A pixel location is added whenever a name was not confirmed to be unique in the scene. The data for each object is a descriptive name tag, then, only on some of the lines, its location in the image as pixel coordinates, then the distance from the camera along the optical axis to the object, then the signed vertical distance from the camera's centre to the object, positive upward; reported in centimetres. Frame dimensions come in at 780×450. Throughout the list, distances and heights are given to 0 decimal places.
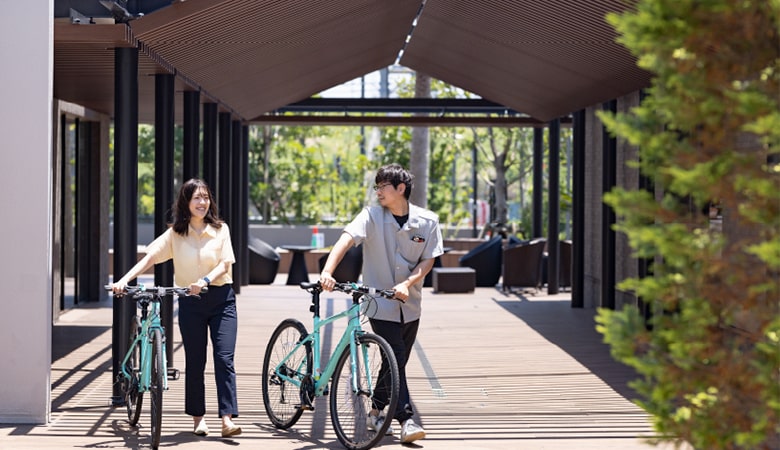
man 663 -15
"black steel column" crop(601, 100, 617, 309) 1399 -10
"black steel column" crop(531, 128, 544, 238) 2036 +62
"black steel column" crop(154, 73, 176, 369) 945 +49
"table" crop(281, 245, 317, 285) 2008 -75
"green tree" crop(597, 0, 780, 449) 292 +3
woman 679 -40
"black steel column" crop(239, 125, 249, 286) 1902 +39
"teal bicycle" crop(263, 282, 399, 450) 629 -80
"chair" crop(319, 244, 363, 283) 1906 -66
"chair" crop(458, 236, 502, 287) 2008 -62
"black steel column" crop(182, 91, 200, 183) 1147 +78
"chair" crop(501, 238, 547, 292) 1844 -70
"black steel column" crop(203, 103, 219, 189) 1463 +94
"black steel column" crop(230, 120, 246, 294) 1778 +36
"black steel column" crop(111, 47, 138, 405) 810 +35
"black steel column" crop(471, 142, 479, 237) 2944 +120
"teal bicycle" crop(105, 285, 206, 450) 637 -73
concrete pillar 703 +16
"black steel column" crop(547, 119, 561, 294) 1802 +36
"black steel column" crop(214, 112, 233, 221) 1670 +85
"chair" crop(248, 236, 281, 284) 1972 -67
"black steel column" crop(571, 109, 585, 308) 1588 +31
